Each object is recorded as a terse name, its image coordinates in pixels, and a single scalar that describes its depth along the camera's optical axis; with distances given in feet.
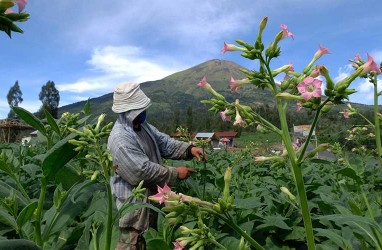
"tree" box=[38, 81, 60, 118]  408.05
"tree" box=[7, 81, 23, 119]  400.02
